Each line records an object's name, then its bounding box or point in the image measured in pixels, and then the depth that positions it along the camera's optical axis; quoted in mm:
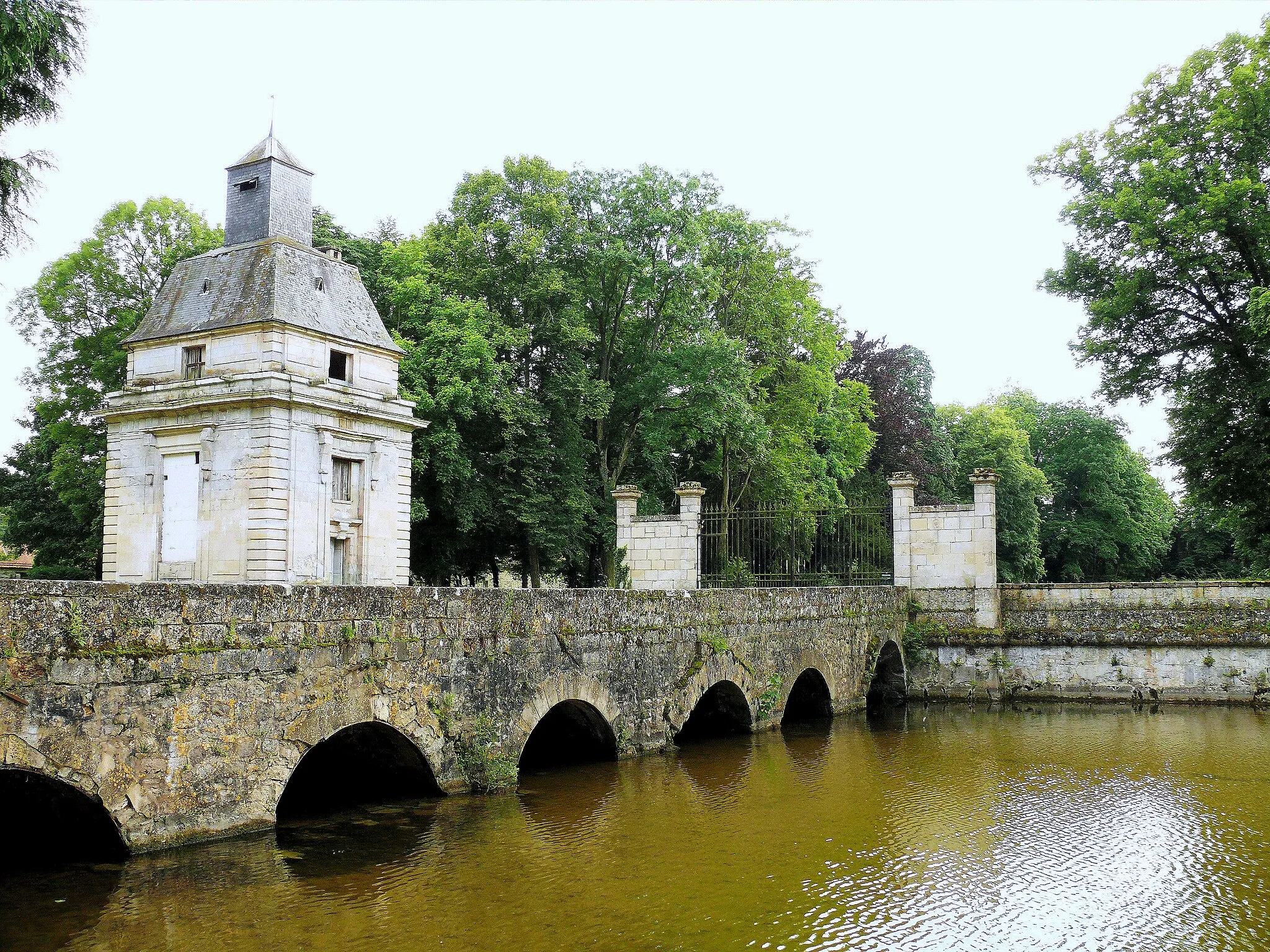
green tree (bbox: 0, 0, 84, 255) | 13453
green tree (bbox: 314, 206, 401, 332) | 28828
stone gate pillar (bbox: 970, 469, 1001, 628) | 19797
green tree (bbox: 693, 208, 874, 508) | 30859
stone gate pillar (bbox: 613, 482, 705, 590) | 19984
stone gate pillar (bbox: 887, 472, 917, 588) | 20344
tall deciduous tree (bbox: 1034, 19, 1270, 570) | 21484
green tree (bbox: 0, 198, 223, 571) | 27719
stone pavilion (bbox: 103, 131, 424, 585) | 22750
